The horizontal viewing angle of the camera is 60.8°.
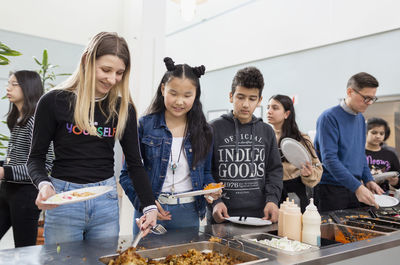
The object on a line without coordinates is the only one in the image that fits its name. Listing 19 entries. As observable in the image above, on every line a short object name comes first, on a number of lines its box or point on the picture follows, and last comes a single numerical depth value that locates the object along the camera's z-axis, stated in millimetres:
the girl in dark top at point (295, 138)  2307
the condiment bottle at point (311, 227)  1321
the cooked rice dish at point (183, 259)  1011
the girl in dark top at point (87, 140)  1284
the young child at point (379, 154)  3281
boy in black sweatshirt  1899
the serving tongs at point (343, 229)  1619
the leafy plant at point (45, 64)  3735
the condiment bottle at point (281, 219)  1427
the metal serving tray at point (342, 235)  1567
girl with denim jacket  1620
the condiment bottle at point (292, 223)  1374
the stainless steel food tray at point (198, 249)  1130
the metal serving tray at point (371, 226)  1626
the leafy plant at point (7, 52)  2065
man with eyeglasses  2316
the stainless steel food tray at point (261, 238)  1187
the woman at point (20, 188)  2174
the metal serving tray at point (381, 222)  1717
